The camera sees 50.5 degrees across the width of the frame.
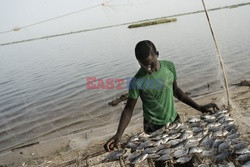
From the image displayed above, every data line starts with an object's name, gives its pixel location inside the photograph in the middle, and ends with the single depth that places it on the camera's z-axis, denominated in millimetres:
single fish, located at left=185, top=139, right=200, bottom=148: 3179
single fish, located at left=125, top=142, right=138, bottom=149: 3393
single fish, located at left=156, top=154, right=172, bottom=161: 3039
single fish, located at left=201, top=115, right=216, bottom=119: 3775
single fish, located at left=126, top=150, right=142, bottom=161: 3227
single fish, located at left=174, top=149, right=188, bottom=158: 3057
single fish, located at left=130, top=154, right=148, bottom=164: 3118
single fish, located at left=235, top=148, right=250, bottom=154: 2820
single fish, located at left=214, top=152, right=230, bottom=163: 2836
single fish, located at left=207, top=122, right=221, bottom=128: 3615
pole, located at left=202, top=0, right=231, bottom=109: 4680
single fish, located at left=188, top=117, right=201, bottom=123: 3844
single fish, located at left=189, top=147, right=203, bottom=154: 3083
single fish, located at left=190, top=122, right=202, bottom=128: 3715
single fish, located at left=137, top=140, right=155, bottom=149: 3309
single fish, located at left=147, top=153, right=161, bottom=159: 3119
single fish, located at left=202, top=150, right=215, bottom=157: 3004
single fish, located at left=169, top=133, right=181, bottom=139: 3386
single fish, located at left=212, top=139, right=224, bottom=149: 3080
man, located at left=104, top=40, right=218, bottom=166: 3213
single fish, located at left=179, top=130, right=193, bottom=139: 3353
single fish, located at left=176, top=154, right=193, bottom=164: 2984
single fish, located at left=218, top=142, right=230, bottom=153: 2958
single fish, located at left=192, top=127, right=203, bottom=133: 3531
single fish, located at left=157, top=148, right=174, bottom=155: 3119
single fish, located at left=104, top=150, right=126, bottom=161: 3335
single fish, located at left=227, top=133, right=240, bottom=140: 3176
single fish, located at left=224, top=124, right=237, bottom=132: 3467
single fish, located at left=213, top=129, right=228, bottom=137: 3355
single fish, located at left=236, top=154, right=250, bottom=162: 2779
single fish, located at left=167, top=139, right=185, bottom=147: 3279
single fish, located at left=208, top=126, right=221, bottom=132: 3512
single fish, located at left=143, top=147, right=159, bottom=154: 3209
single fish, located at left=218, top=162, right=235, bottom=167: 2759
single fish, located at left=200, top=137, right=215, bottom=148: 3158
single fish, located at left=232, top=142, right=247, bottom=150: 2895
